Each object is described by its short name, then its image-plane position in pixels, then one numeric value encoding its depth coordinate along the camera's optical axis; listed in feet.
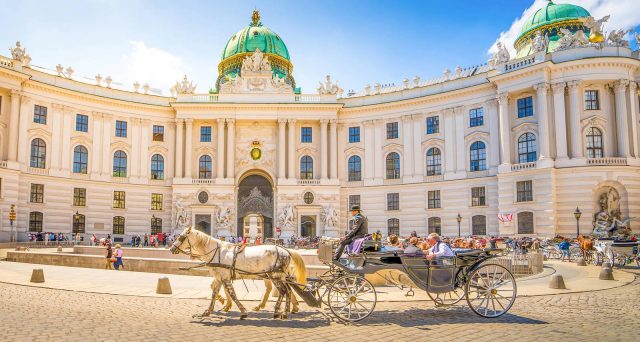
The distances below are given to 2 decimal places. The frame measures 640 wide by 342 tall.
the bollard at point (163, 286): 49.42
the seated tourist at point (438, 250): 39.22
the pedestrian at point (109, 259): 79.61
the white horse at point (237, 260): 38.65
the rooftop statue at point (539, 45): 141.72
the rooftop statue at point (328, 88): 180.24
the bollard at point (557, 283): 53.06
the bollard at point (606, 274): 61.67
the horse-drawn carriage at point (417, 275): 37.27
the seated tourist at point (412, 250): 39.25
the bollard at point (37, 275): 56.54
